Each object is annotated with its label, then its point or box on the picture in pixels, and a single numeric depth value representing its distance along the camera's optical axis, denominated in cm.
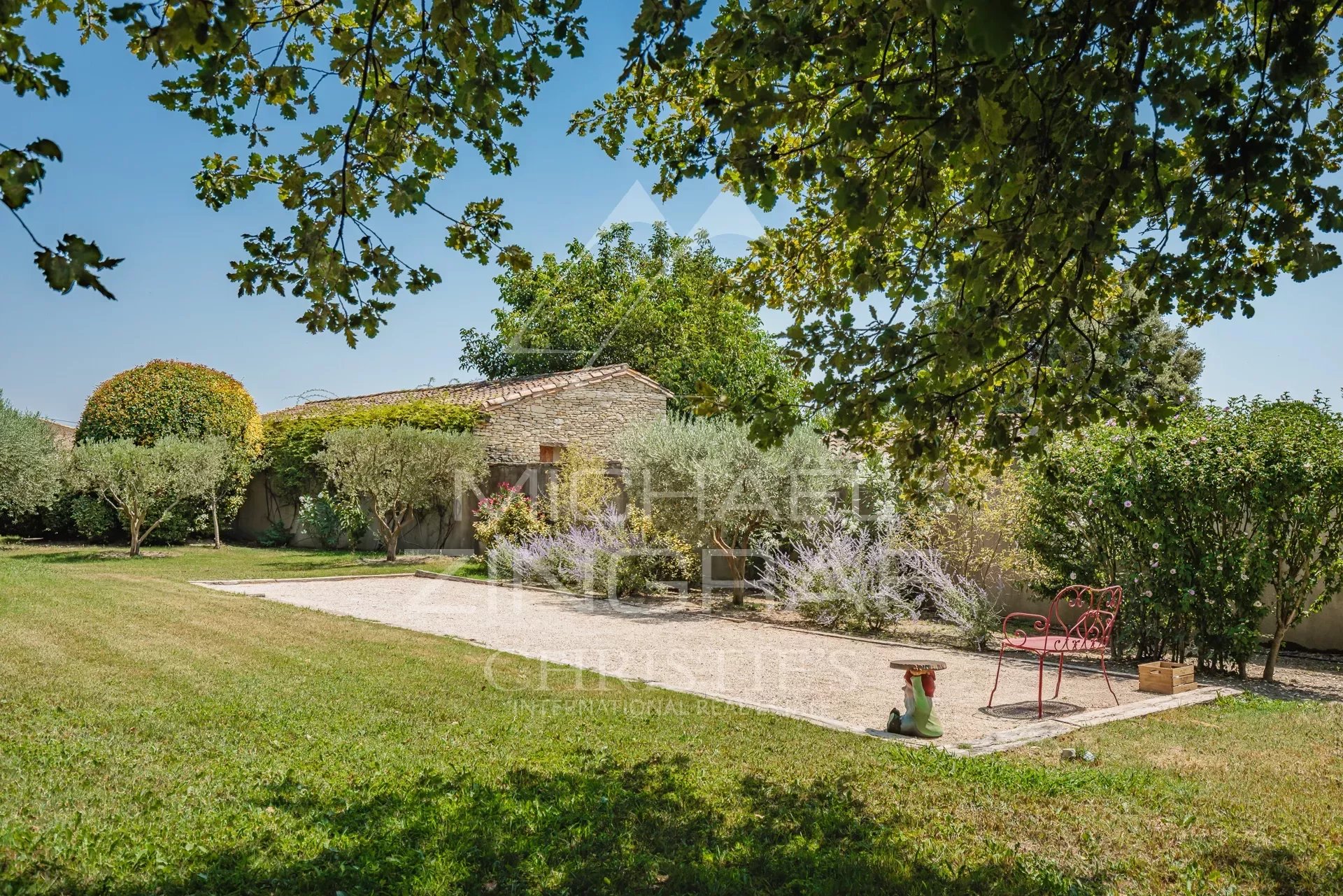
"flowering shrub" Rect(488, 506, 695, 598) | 1277
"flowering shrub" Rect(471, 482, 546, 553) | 1544
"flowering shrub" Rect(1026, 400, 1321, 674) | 729
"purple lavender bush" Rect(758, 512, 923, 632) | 1019
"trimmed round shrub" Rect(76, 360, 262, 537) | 1981
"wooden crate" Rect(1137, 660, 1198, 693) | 686
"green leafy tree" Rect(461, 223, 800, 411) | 2870
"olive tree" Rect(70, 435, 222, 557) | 1633
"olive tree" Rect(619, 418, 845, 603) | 1186
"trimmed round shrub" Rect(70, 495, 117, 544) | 1925
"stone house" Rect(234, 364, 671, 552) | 1959
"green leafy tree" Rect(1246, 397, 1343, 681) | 704
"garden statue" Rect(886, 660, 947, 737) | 547
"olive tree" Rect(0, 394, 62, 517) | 1864
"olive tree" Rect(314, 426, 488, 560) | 1723
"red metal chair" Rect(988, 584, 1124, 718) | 632
